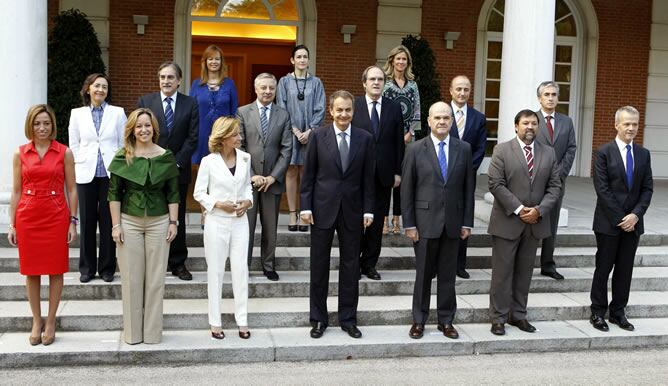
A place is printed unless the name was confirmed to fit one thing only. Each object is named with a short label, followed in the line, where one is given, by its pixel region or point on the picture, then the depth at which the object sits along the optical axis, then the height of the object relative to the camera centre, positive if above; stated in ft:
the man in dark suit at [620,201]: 21.22 -1.98
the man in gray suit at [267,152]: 22.80 -1.02
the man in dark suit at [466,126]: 23.67 -0.03
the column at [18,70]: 26.66 +1.39
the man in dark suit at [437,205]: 20.20 -2.16
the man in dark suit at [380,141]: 23.07 -0.57
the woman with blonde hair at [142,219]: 18.75 -2.60
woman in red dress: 18.61 -2.45
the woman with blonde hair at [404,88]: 24.27 +1.12
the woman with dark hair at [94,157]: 21.85 -1.28
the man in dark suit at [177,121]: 22.38 -0.18
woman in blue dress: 24.68 +0.73
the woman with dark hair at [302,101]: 25.39 +0.62
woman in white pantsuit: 19.30 -2.35
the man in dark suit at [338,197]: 20.03 -2.01
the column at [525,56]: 30.17 +2.82
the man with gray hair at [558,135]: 23.95 -0.24
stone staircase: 19.13 -5.58
